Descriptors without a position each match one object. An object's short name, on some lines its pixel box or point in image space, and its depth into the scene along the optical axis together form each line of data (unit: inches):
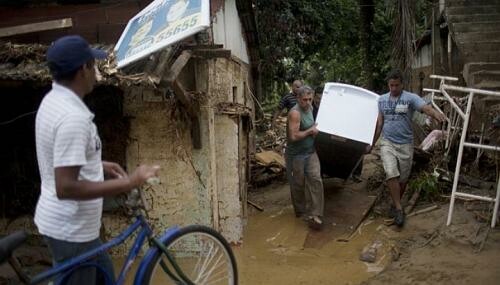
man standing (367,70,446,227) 258.7
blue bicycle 110.0
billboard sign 180.7
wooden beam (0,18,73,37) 247.8
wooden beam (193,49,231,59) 215.6
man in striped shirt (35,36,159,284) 94.8
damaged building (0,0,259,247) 233.5
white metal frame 220.3
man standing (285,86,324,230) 268.5
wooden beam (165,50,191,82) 196.2
